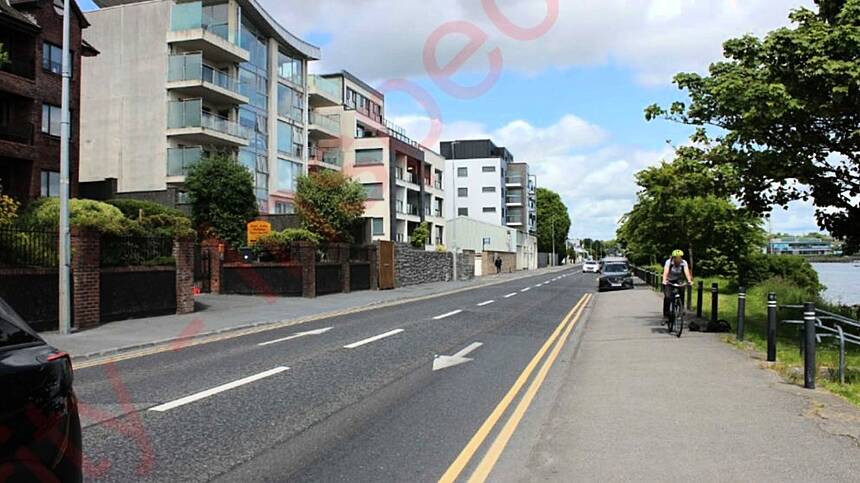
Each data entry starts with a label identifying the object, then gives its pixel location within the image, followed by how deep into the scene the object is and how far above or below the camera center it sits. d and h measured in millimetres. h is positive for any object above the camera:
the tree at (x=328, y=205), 37562 +2281
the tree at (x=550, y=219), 134500 +5422
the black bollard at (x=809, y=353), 8414 -1285
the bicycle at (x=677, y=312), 14302 -1341
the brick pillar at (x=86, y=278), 16250 -774
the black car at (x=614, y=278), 36531 -1637
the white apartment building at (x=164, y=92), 38719 +8800
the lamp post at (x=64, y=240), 14791 +111
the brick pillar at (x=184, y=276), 20172 -894
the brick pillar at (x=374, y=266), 35062 -1000
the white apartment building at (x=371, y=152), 56312 +8104
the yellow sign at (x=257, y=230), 31094 +710
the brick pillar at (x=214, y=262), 27016 -640
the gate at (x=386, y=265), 35969 -989
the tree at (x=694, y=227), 32906 +1027
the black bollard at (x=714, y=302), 15069 -1196
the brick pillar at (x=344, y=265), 31406 -863
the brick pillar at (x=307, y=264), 27734 -723
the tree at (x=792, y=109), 12117 +2608
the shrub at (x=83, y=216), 18539 +868
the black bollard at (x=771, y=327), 10232 -1192
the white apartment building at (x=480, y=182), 106750 +9962
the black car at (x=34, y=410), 2594 -660
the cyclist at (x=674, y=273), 14828 -560
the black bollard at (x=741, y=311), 13180 -1215
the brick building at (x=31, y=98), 28688 +6265
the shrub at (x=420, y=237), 55275 +750
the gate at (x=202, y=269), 27014 -910
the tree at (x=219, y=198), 34375 +2363
